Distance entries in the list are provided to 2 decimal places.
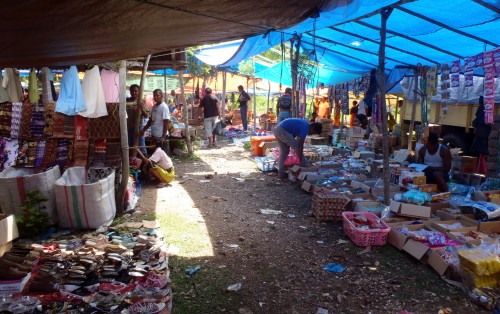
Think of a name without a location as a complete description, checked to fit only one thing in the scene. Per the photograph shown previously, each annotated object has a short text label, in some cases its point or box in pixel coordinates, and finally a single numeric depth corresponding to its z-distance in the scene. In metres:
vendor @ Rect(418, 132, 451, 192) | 6.21
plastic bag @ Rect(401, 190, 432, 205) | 5.08
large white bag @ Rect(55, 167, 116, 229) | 4.69
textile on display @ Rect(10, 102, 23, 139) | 6.09
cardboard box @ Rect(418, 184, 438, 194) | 5.91
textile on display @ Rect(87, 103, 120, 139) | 6.12
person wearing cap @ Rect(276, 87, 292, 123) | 11.82
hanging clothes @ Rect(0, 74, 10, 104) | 6.46
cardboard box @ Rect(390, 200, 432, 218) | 4.91
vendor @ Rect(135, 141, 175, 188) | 7.21
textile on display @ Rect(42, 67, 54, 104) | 6.33
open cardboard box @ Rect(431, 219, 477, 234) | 4.44
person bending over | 7.68
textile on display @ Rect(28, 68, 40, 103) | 6.27
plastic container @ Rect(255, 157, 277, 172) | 8.94
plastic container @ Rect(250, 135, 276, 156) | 10.93
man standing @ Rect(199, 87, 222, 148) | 12.15
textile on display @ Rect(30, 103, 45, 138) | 6.12
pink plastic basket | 4.46
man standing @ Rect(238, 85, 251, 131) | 16.00
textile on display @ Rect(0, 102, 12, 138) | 6.14
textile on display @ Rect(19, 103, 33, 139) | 6.11
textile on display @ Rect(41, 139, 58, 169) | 6.04
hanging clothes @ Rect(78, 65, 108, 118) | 5.83
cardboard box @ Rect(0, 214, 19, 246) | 3.77
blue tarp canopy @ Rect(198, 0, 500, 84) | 4.94
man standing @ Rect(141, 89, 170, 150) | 7.90
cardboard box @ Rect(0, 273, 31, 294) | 3.17
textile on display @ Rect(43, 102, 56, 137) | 6.09
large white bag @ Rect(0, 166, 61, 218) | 4.72
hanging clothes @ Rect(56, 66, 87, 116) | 5.69
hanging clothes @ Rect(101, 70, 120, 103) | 7.08
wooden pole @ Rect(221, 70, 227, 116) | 15.52
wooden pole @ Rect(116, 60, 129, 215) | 5.32
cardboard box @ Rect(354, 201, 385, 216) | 5.32
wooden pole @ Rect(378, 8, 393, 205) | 5.50
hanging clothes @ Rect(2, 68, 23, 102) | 6.45
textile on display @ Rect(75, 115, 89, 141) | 6.04
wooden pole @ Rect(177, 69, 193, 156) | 10.57
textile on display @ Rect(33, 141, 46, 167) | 5.97
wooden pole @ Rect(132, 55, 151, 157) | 6.10
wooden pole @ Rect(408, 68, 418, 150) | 9.16
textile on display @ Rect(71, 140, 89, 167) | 6.17
